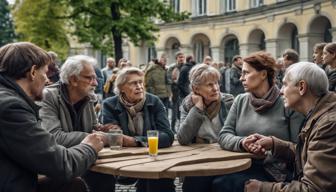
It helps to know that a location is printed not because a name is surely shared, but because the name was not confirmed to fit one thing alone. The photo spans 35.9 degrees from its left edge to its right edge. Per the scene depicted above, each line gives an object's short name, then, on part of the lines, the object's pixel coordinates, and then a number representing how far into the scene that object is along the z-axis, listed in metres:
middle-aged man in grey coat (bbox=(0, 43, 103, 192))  3.10
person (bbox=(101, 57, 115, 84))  14.85
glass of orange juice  3.95
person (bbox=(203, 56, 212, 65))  14.97
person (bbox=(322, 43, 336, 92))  7.60
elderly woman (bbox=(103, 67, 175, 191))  4.77
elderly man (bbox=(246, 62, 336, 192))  3.09
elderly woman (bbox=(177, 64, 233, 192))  4.65
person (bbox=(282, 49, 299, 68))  9.80
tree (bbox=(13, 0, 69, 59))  27.30
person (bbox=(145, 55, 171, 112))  12.77
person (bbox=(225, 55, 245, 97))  12.64
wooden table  3.44
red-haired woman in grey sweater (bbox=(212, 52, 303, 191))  4.23
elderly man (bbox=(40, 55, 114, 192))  4.33
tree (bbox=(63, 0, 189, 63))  22.58
